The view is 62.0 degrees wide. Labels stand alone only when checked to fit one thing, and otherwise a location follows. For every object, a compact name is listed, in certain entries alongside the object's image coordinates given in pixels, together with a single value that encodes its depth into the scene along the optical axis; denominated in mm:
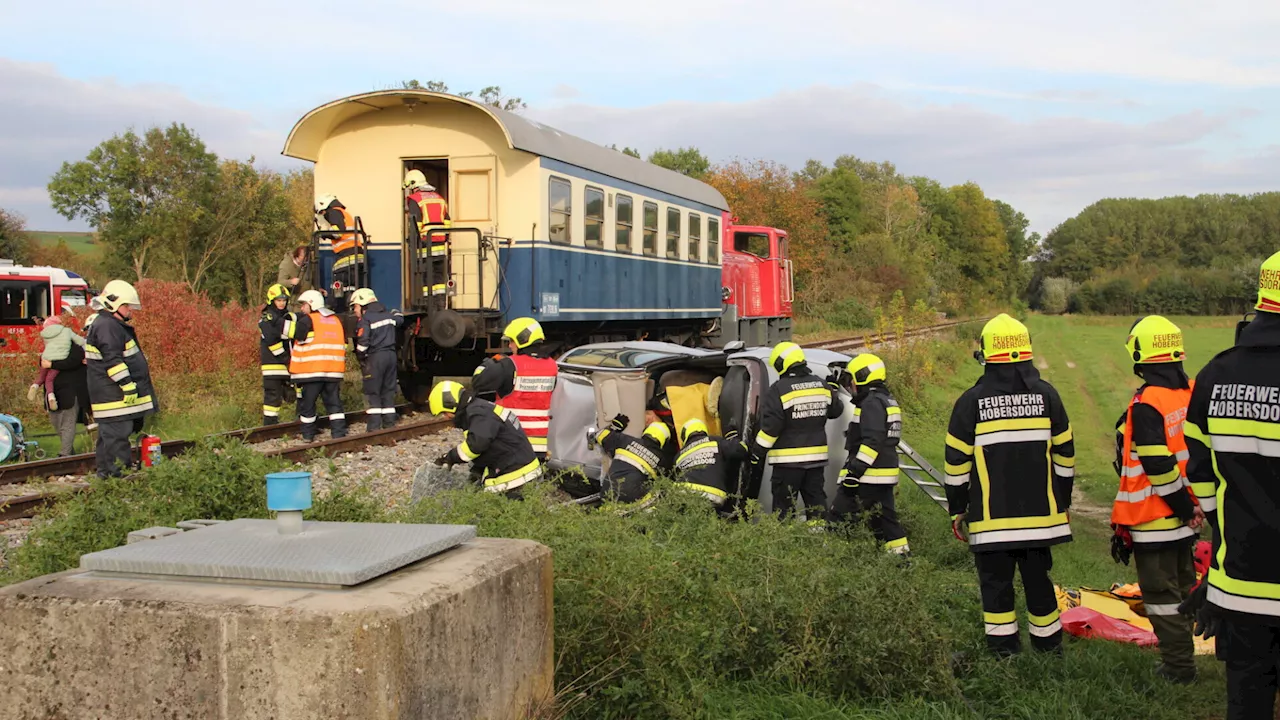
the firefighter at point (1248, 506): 3768
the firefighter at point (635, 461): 6938
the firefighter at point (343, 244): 13438
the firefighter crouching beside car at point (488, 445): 6426
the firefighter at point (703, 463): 6992
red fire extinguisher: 8394
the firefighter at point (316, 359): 11594
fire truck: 23078
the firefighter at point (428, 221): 13023
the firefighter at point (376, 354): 12172
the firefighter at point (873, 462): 7188
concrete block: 2783
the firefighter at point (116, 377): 8672
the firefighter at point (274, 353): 12273
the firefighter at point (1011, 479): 5383
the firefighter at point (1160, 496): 5375
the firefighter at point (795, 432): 7293
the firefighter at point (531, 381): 8117
